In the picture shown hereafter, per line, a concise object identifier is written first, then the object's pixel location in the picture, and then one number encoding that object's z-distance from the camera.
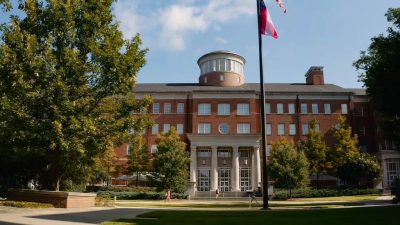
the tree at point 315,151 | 56.44
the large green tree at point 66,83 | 21.41
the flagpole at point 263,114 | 22.34
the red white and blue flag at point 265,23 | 24.03
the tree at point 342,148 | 56.28
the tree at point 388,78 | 22.88
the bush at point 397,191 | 28.08
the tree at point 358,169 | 51.69
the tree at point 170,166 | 46.66
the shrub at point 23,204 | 20.44
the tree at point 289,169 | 46.56
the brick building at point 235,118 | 59.69
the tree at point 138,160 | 54.94
